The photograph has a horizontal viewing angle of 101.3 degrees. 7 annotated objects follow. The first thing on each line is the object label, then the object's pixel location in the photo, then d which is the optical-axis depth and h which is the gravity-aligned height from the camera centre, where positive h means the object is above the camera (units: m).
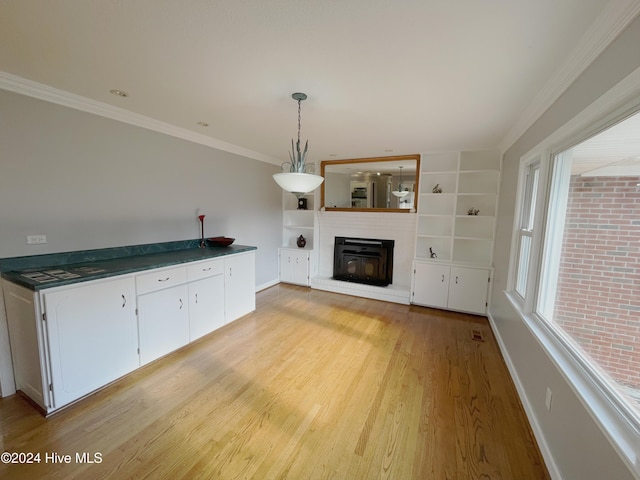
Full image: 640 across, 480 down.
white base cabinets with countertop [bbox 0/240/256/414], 1.83 -0.85
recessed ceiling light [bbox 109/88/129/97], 2.15 +0.97
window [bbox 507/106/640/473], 1.12 -0.30
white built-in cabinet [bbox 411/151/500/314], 3.81 -0.17
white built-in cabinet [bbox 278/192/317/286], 5.05 -0.60
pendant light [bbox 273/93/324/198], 2.07 +0.28
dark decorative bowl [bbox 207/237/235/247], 3.53 -0.41
